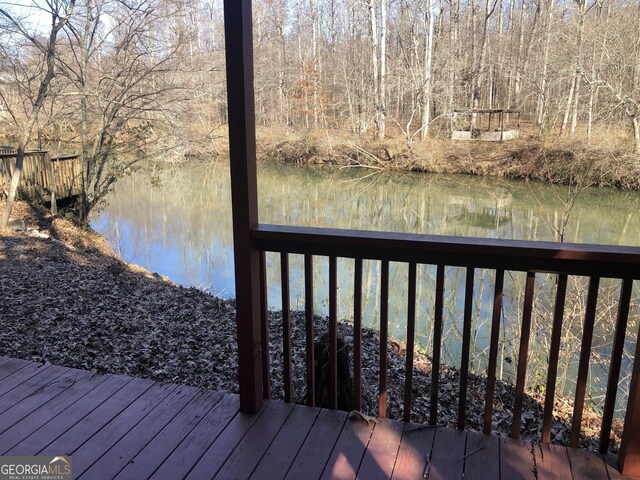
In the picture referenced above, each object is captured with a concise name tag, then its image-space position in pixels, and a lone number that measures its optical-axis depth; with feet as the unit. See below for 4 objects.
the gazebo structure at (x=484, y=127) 59.21
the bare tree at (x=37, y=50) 24.86
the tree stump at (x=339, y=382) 7.92
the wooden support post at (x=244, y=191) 6.30
